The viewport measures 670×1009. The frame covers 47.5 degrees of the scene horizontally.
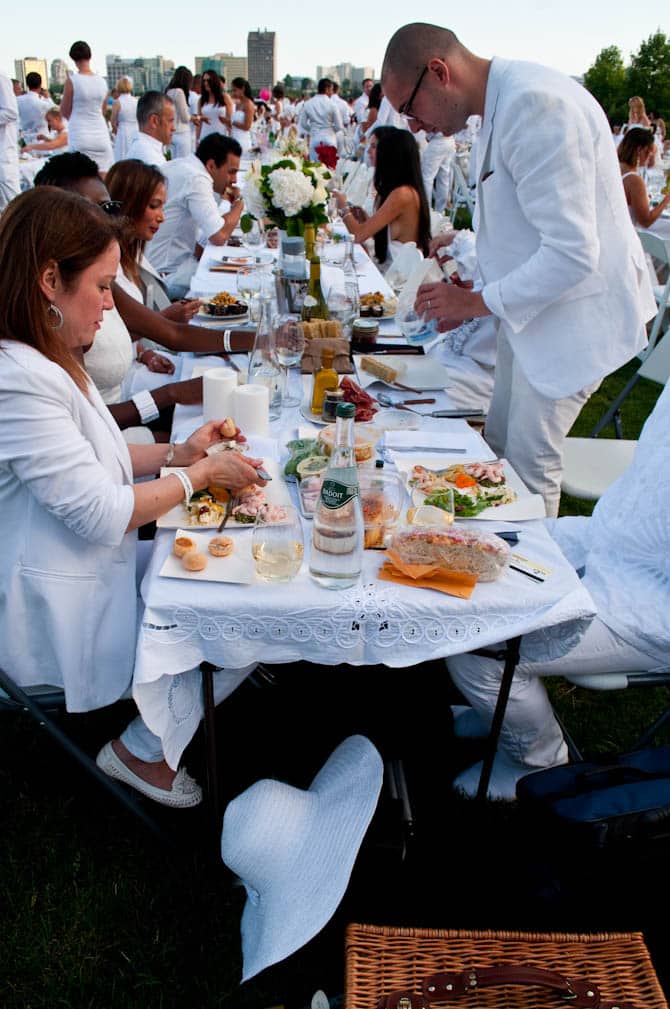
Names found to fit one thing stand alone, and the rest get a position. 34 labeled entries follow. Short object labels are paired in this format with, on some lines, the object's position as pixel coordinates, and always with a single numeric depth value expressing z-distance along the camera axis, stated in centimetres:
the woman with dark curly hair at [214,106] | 1034
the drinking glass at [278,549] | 154
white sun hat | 146
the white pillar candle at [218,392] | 214
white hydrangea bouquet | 345
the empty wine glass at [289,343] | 259
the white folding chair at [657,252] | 477
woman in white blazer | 158
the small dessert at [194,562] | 154
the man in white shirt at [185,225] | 502
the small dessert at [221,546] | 159
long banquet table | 147
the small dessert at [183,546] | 157
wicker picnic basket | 133
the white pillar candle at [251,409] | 212
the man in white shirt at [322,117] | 1227
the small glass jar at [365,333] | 301
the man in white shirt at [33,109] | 1114
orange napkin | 153
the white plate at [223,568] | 152
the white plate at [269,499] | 170
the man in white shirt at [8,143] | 701
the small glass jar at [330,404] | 226
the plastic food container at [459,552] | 155
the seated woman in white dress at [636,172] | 627
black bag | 153
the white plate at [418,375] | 262
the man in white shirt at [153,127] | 584
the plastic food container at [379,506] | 167
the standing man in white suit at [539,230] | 231
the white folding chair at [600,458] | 294
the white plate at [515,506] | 179
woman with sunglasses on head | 258
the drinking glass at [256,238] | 506
